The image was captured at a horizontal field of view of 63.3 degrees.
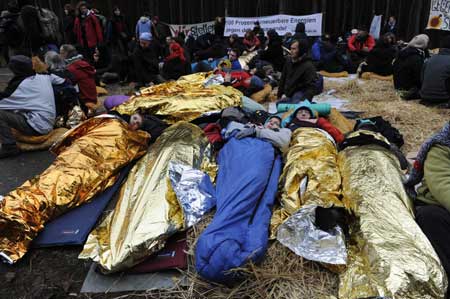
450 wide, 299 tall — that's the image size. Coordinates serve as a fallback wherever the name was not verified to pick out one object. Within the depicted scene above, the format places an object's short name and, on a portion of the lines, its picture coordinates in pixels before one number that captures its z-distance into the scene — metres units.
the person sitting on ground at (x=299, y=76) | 5.26
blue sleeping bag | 2.13
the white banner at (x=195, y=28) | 11.25
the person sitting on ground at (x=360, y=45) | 8.94
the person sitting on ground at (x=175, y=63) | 7.42
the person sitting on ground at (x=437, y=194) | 2.09
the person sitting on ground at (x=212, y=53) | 9.61
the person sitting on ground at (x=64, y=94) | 4.77
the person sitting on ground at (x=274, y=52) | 8.12
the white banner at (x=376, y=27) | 10.37
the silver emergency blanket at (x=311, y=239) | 2.15
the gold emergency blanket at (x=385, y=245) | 1.78
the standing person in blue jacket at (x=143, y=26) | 9.57
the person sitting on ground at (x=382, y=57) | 7.48
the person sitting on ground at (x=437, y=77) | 5.48
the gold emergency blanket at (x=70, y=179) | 2.56
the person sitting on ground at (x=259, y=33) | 9.95
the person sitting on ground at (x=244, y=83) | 6.26
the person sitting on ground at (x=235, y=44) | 9.49
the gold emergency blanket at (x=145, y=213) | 2.34
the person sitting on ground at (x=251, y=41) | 9.73
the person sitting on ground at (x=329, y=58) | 8.40
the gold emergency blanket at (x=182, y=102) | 4.74
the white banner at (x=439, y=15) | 9.19
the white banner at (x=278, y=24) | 10.28
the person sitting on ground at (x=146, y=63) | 7.25
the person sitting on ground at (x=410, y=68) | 6.22
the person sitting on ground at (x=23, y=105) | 4.30
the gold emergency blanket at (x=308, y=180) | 2.58
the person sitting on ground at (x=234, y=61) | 7.57
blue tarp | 2.67
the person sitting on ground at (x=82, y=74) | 5.36
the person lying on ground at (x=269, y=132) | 3.42
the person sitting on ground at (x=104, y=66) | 7.92
